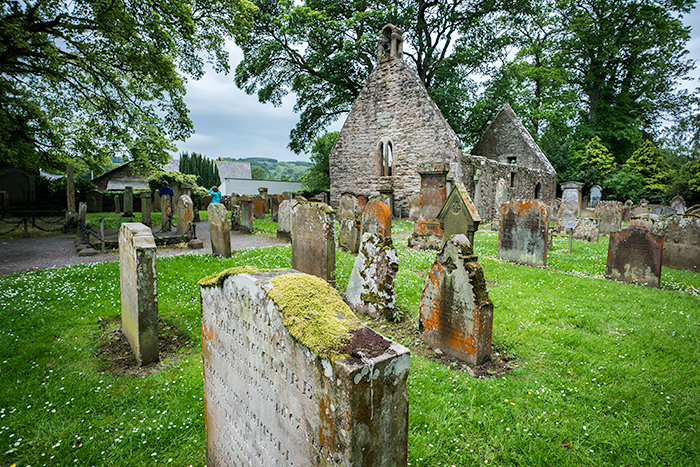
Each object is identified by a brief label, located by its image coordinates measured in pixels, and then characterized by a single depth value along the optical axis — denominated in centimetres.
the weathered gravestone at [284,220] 1162
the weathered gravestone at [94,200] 2186
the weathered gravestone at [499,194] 1858
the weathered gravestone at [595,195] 2448
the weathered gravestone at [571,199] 1991
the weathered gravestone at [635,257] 647
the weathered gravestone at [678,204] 1841
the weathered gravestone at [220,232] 817
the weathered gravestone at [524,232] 796
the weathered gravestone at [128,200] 2159
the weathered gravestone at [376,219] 821
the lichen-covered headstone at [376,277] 477
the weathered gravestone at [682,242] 789
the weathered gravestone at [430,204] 999
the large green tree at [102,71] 1005
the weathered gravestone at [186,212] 1093
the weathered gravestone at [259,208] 1933
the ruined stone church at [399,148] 1759
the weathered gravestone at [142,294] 353
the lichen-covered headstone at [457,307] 360
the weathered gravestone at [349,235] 910
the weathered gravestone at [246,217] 1373
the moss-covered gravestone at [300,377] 115
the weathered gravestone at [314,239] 577
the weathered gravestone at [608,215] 1385
